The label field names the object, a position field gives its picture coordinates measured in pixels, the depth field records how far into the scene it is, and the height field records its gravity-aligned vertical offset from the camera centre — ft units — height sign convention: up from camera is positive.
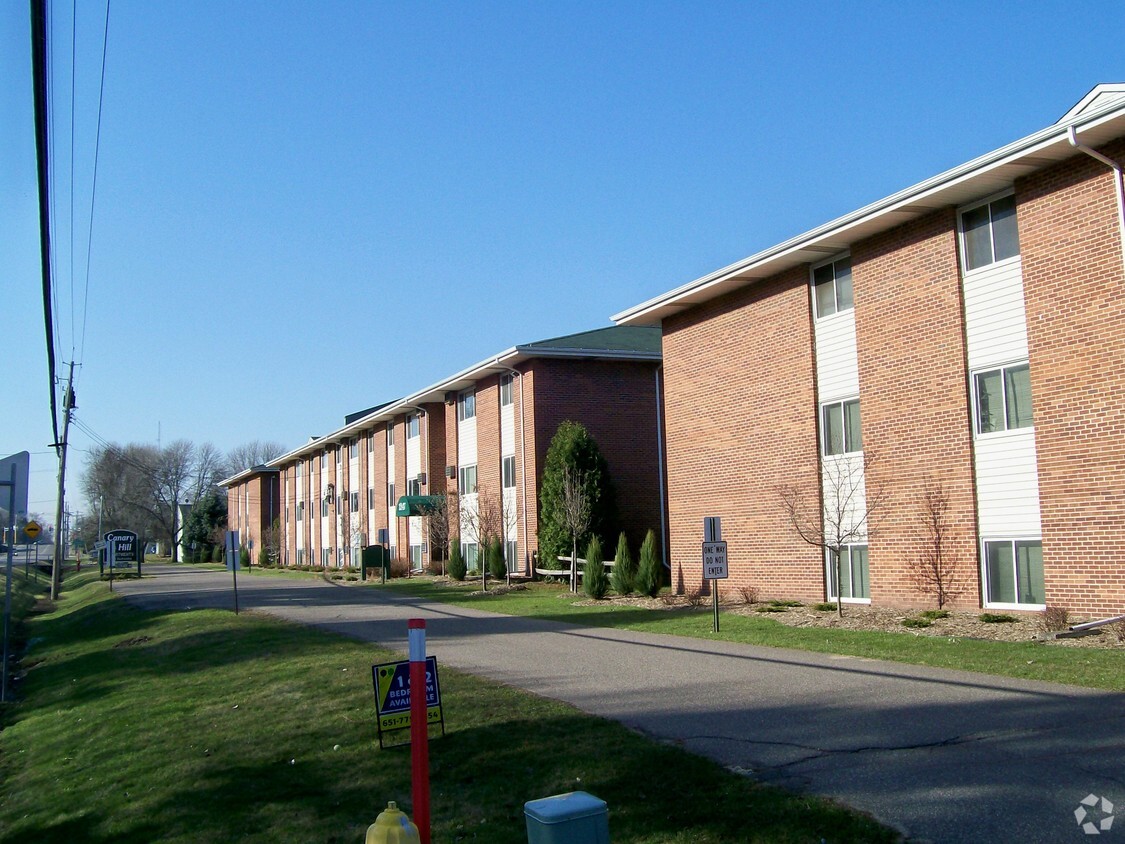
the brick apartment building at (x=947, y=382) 49.57 +7.79
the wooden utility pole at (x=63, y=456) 137.08 +10.82
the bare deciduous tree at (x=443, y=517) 122.83 +0.92
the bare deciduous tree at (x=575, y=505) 95.14 +1.55
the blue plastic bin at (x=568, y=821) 15.07 -4.52
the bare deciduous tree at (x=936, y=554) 57.67 -2.50
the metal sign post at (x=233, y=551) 78.21 -1.61
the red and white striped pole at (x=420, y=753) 16.51 -3.75
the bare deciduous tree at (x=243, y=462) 442.09 +32.00
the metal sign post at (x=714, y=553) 54.65 -1.93
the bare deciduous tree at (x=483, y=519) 112.88 +0.53
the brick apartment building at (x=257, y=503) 264.93 +7.33
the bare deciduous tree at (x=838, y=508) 63.36 +0.40
